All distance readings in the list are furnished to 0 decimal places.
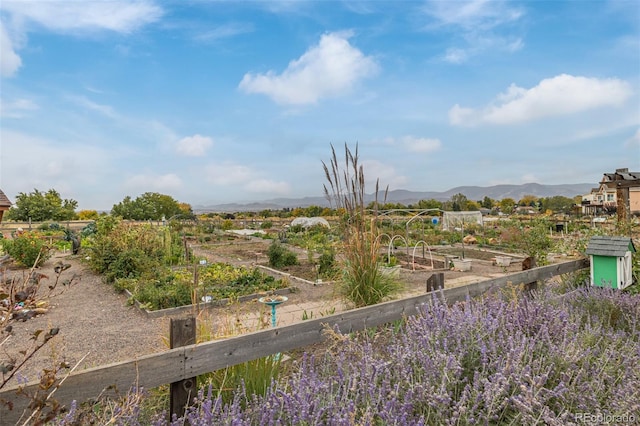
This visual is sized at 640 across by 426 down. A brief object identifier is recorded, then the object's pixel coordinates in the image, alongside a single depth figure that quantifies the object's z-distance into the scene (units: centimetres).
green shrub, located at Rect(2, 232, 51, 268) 872
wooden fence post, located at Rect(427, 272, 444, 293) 282
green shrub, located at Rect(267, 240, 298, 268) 857
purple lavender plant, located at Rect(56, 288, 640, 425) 128
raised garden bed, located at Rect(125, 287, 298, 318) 500
